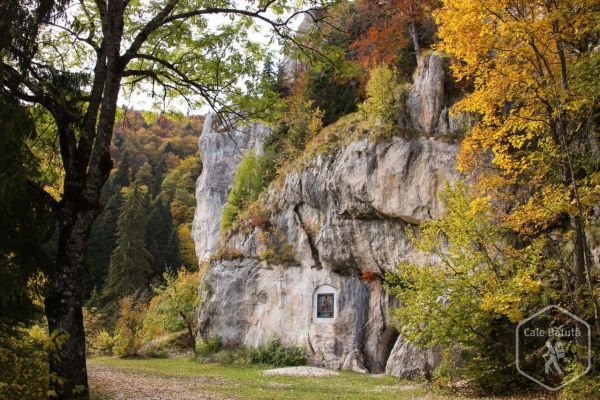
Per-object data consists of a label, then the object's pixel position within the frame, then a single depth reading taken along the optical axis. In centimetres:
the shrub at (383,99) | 1847
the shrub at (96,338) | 2684
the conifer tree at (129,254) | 3784
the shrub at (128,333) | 2467
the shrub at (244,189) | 2694
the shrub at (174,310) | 2564
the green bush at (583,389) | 834
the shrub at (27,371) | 466
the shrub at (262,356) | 1977
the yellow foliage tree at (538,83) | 830
